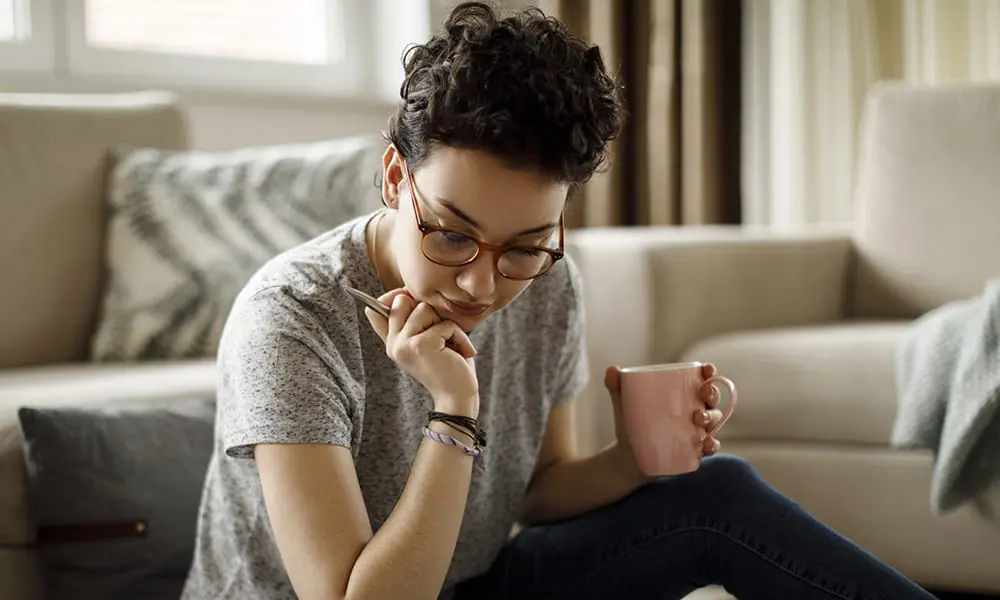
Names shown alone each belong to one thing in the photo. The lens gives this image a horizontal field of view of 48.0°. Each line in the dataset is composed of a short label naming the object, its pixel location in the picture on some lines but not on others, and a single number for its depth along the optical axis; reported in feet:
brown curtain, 10.67
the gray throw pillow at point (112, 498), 4.75
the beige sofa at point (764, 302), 6.09
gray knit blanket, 5.67
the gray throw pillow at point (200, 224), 6.67
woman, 3.23
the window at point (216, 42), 8.82
